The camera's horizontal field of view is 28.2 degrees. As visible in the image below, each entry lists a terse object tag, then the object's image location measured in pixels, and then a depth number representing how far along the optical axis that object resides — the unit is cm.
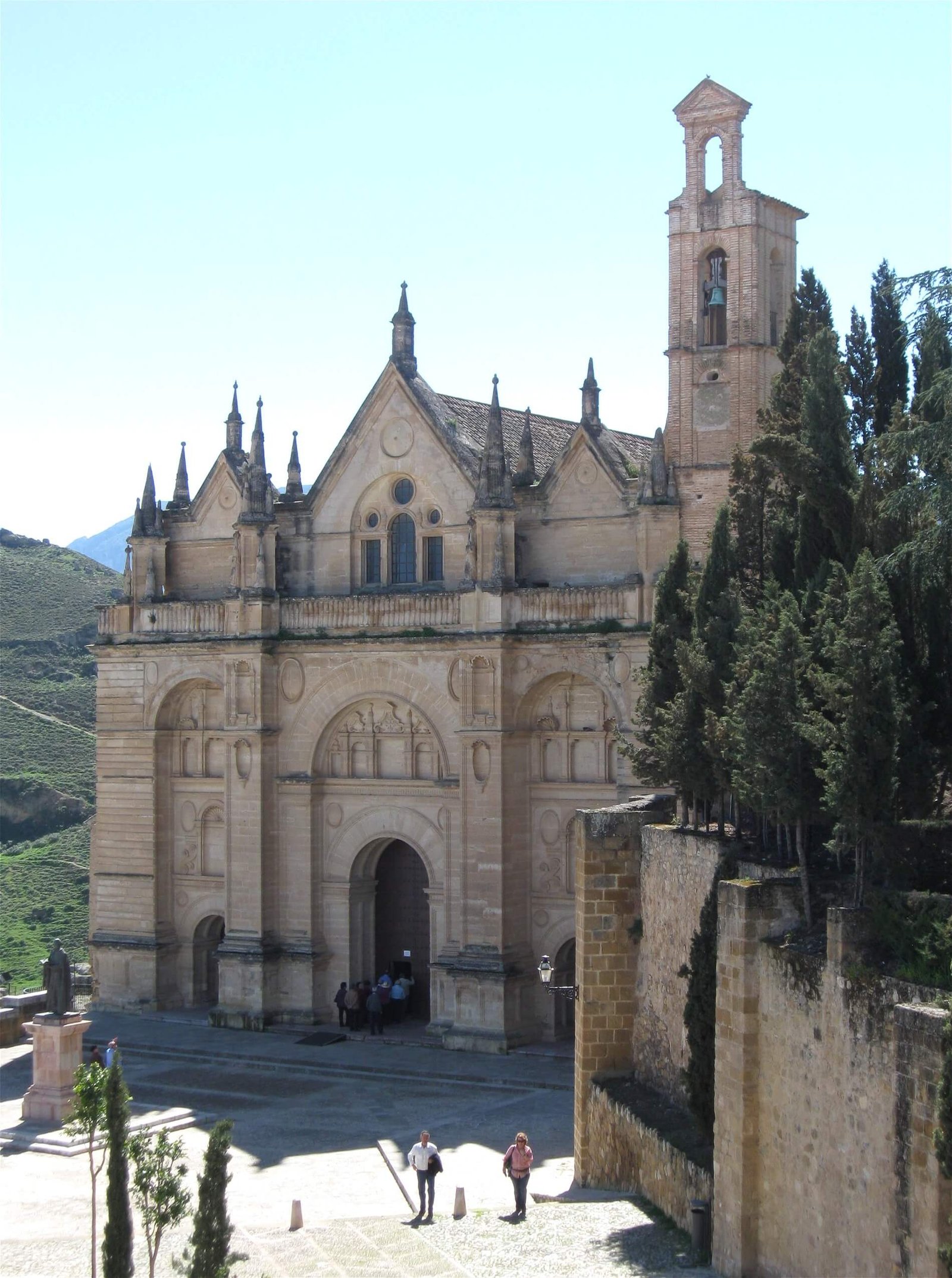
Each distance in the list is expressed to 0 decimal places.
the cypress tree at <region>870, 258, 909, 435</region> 3031
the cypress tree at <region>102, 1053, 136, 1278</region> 2027
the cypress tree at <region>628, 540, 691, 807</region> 3067
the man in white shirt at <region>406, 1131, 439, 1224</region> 2661
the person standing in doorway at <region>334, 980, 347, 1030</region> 4088
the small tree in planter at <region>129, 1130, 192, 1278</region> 2112
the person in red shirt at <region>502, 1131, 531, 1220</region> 2584
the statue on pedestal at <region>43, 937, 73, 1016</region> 3453
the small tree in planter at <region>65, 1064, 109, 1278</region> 2381
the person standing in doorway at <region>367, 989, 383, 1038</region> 4022
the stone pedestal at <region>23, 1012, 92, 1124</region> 3403
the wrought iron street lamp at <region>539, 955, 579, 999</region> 3266
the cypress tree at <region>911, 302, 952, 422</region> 2236
